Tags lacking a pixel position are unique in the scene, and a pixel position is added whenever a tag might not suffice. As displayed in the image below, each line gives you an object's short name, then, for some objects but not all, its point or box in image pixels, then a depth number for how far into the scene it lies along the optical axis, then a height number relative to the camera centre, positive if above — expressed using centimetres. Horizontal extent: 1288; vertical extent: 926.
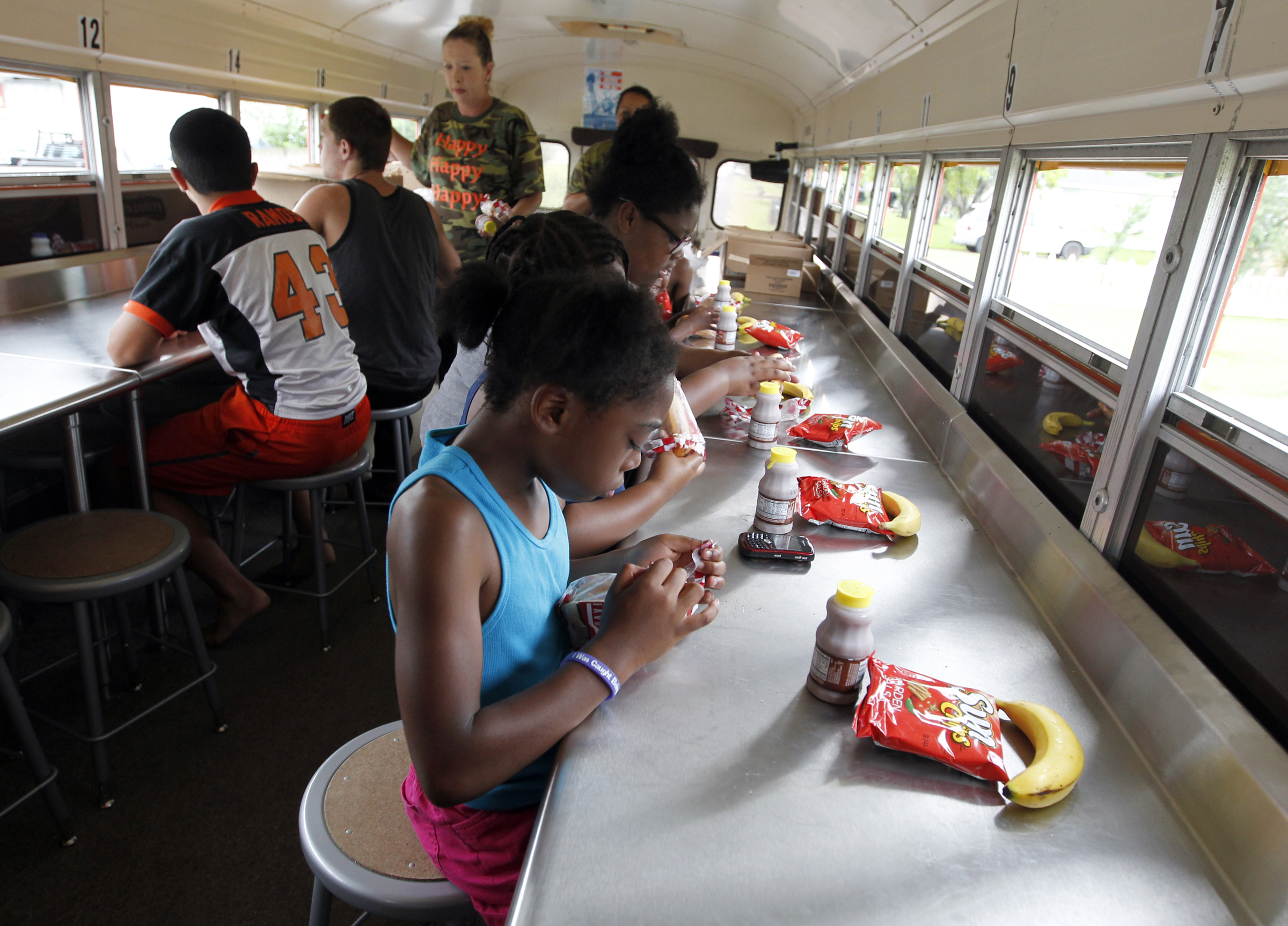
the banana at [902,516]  173 -63
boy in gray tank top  314 -29
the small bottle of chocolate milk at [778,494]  156 -55
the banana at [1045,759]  99 -66
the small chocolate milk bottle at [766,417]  225 -57
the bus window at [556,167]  929 +29
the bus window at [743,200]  930 +13
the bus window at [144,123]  382 +14
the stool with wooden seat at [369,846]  117 -101
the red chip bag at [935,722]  102 -64
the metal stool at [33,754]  182 -144
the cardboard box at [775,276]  517 -40
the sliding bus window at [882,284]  411 -32
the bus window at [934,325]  297 -39
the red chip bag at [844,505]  174 -62
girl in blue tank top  96 -50
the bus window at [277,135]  496 +20
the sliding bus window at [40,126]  325 +8
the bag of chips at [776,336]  352 -53
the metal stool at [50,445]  265 -105
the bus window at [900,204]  399 +11
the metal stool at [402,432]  325 -111
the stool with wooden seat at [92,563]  195 -103
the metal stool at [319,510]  271 -125
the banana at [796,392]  276 -60
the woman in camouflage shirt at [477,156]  423 +16
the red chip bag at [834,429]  230 -60
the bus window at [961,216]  294 +6
